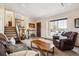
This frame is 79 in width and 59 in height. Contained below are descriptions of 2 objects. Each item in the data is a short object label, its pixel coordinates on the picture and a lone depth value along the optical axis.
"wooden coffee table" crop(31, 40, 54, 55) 1.32
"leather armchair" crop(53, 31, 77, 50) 1.21
